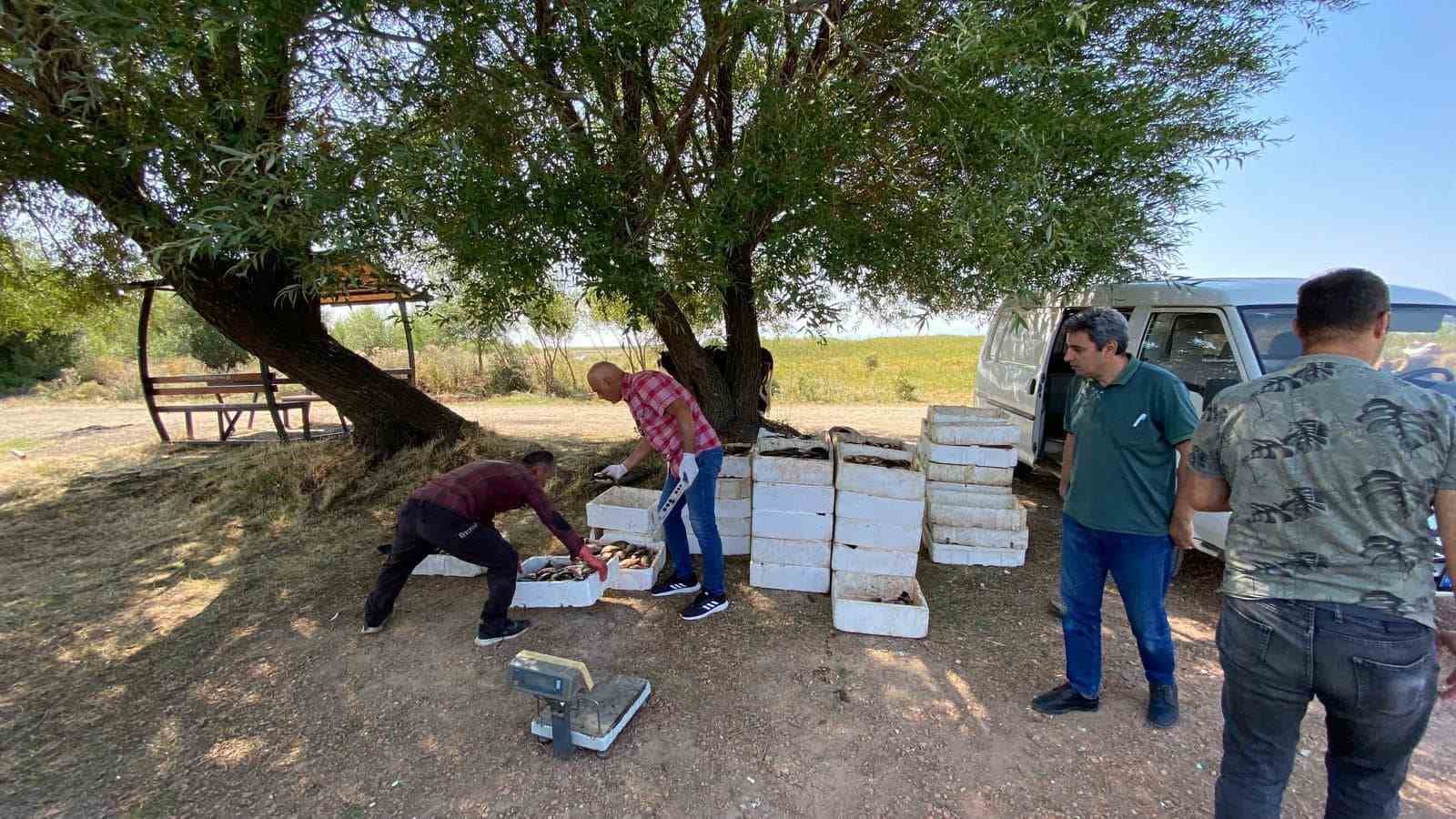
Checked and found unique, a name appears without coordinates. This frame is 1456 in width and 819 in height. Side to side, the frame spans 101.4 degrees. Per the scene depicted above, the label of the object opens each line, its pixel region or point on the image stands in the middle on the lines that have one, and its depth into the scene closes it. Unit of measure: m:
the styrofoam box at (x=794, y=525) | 3.85
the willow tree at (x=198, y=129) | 2.64
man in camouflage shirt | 1.47
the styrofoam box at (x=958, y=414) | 4.59
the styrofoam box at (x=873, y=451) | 4.25
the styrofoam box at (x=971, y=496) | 4.57
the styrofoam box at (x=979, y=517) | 4.48
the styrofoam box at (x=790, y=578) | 3.97
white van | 3.77
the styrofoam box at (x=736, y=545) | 4.59
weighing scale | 2.42
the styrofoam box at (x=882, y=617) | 3.46
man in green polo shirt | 2.55
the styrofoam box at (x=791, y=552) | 3.93
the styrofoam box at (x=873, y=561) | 3.73
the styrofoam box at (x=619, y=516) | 4.33
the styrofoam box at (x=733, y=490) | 4.47
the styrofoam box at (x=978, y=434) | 4.48
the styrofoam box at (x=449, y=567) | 4.33
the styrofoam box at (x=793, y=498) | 3.77
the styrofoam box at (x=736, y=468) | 4.55
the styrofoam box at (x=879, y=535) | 3.66
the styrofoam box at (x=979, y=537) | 4.50
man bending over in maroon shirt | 3.30
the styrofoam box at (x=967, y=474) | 4.54
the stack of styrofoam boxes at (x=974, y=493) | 4.50
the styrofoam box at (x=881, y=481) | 3.61
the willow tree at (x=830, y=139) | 3.10
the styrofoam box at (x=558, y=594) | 3.78
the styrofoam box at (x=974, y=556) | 4.52
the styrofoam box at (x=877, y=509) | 3.62
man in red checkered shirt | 3.68
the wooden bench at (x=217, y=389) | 8.94
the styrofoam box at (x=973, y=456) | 4.49
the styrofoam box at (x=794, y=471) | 3.76
